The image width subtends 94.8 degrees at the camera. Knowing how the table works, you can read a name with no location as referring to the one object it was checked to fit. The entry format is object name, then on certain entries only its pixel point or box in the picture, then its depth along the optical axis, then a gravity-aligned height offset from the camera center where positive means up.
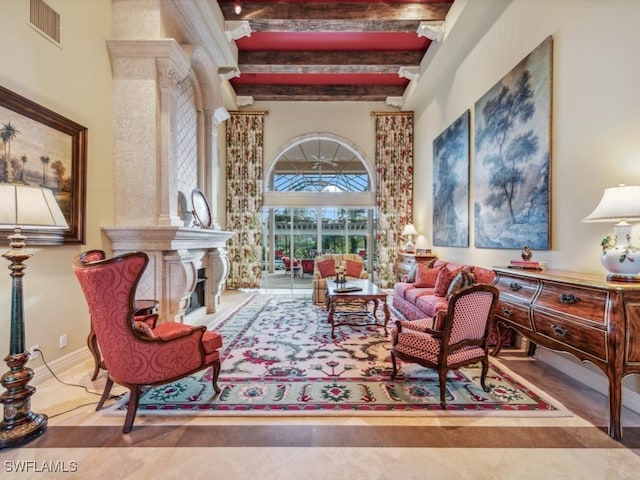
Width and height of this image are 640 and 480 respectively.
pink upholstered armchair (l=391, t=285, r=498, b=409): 2.38 -0.86
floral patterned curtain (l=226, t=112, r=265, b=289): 7.70 +1.14
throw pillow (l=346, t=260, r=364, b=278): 6.37 -0.69
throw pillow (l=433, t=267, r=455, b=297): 4.29 -0.65
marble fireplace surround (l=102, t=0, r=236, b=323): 3.75 +1.22
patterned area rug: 2.36 -1.37
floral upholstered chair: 5.99 -0.69
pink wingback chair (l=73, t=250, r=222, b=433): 1.95 -0.75
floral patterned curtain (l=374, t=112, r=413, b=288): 7.80 +1.75
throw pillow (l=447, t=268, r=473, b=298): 3.64 -0.54
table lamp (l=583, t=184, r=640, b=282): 2.05 +0.10
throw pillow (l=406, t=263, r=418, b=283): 5.47 -0.69
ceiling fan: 8.09 +2.10
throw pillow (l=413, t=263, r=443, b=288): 4.97 -0.67
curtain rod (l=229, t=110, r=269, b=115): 7.72 +3.29
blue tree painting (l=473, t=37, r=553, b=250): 3.20 +1.01
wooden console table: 1.95 -0.62
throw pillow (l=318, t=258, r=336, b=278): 6.42 -0.67
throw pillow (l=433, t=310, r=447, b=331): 2.51 -0.70
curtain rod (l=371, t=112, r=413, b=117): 7.81 +3.31
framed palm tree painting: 2.51 +0.80
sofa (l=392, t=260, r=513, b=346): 3.73 -0.78
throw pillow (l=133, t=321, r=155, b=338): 2.10 -0.67
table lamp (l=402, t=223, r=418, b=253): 7.09 +0.09
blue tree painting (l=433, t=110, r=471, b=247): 5.00 +0.99
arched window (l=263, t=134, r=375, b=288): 7.95 +0.92
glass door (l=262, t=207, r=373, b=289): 8.01 +0.09
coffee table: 4.09 -0.84
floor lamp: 1.84 -0.80
